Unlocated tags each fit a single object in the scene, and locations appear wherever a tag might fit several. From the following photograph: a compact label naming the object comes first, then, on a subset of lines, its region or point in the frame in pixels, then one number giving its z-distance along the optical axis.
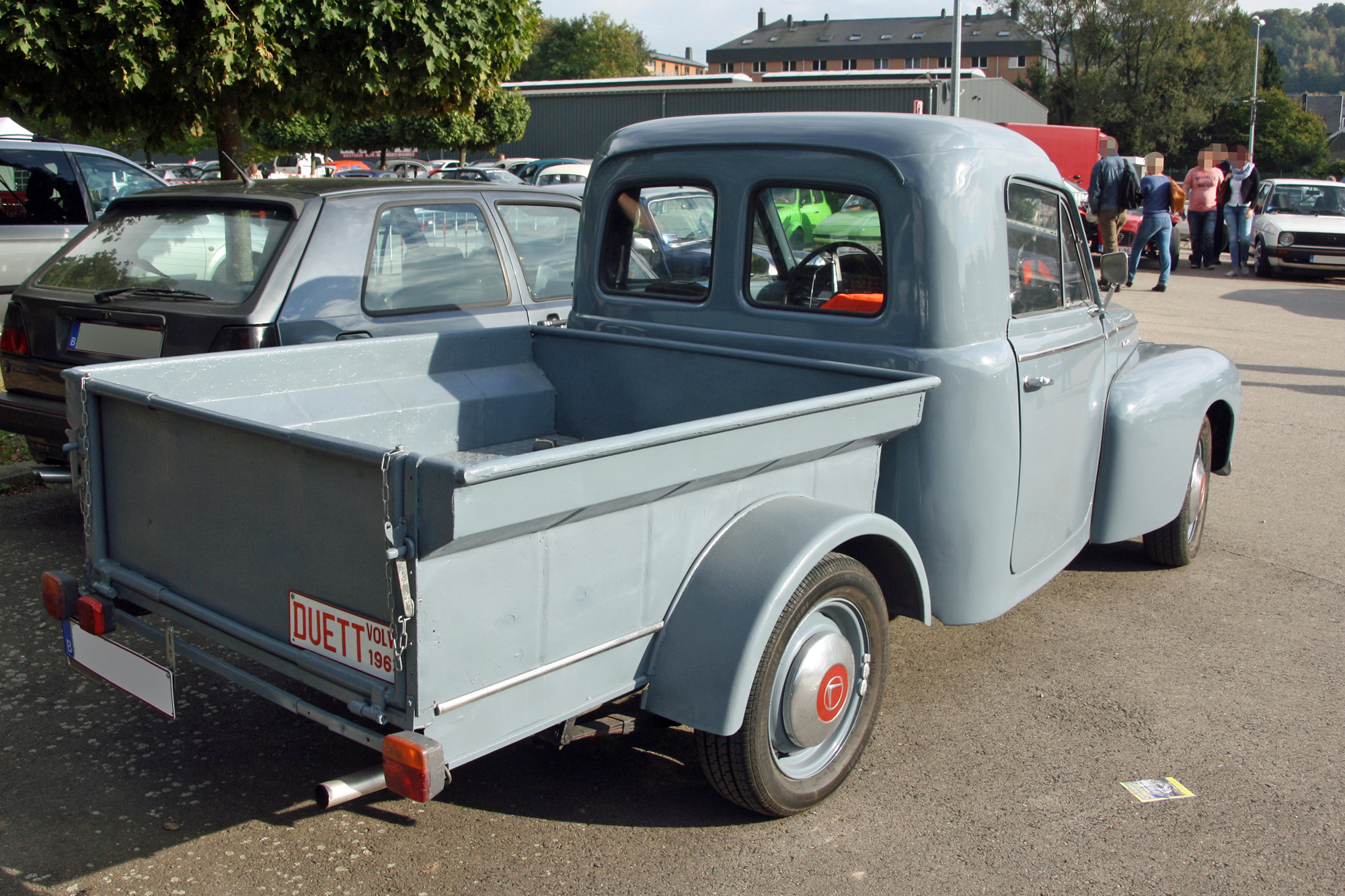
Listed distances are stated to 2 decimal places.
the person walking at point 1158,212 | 15.12
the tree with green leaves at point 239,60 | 6.36
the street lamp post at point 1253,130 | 47.12
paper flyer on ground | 3.17
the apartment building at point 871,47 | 100.56
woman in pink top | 17.56
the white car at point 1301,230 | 17.23
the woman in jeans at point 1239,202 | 18.38
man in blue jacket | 13.97
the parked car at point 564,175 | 27.44
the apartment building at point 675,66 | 146.88
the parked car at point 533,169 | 30.47
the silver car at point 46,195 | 8.36
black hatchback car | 4.55
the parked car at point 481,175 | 26.91
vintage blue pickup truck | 2.23
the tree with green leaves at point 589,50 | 90.31
